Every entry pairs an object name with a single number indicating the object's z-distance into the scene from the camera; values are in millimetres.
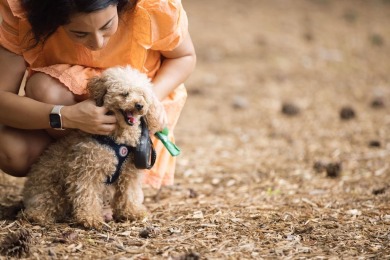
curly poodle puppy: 4824
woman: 4801
